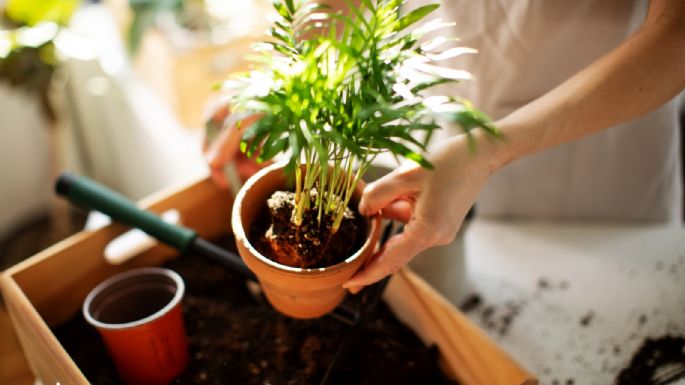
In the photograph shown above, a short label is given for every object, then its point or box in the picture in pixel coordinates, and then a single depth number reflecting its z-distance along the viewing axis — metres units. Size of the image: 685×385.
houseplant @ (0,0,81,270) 1.38
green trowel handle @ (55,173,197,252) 0.84
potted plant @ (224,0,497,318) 0.51
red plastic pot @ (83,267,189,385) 0.73
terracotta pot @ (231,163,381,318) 0.61
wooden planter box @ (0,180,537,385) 0.70
